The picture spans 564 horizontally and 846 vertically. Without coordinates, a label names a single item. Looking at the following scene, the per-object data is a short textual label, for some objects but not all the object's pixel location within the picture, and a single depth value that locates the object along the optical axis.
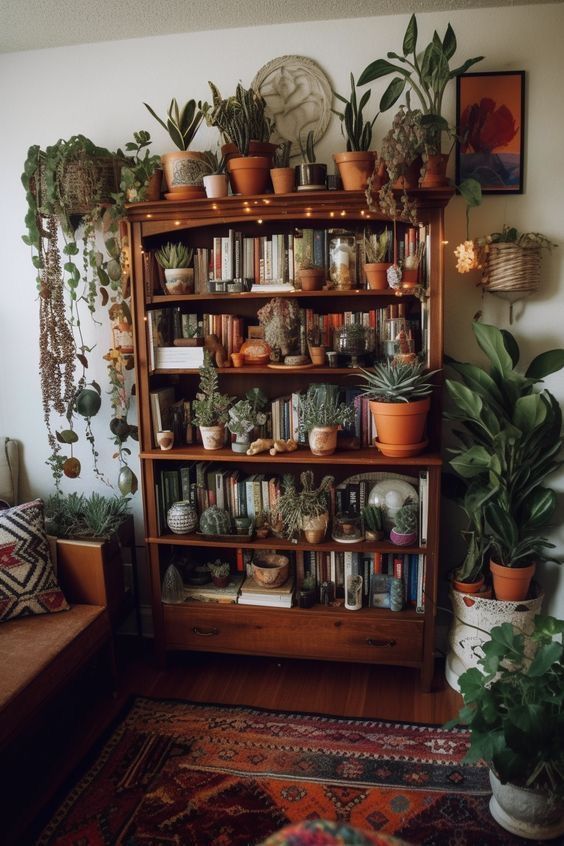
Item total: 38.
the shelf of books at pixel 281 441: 2.49
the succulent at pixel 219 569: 2.71
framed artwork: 2.44
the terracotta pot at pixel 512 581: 2.38
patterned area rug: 1.92
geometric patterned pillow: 2.38
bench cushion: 1.98
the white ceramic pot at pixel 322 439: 2.48
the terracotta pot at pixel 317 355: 2.54
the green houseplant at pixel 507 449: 2.29
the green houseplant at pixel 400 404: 2.35
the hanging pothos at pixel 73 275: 2.58
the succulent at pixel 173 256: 2.59
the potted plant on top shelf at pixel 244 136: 2.40
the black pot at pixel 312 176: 2.36
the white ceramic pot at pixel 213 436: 2.62
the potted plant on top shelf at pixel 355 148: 2.32
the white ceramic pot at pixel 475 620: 2.39
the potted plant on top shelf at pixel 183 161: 2.45
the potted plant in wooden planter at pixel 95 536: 2.54
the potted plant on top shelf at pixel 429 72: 2.26
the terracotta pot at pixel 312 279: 2.46
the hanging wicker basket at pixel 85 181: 2.56
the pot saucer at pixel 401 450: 2.40
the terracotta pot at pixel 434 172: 2.29
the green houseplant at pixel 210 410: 2.59
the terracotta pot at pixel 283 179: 2.37
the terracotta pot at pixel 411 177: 2.26
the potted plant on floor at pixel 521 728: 1.74
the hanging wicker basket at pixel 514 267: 2.38
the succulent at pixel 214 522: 2.64
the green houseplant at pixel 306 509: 2.58
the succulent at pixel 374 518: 2.60
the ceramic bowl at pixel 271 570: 2.64
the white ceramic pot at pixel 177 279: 2.60
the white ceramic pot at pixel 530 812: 1.81
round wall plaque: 2.55
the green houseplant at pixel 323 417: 2.49
